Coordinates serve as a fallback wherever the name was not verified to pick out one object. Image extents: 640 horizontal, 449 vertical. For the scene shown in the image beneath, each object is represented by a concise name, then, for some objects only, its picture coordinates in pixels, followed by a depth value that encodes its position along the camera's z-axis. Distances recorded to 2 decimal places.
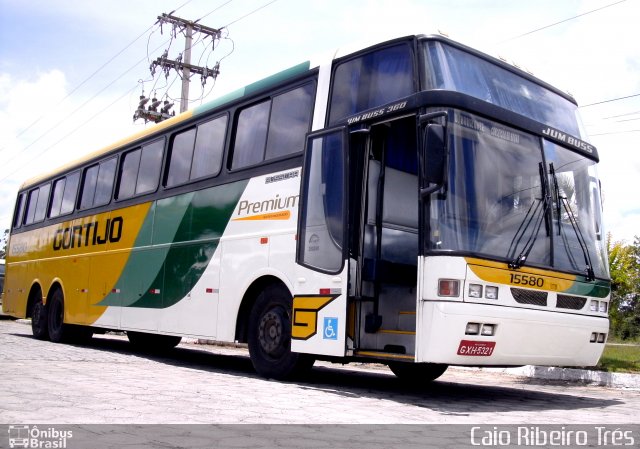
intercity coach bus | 6.84
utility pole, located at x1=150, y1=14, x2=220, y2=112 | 26.92
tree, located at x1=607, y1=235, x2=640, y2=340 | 21.05
